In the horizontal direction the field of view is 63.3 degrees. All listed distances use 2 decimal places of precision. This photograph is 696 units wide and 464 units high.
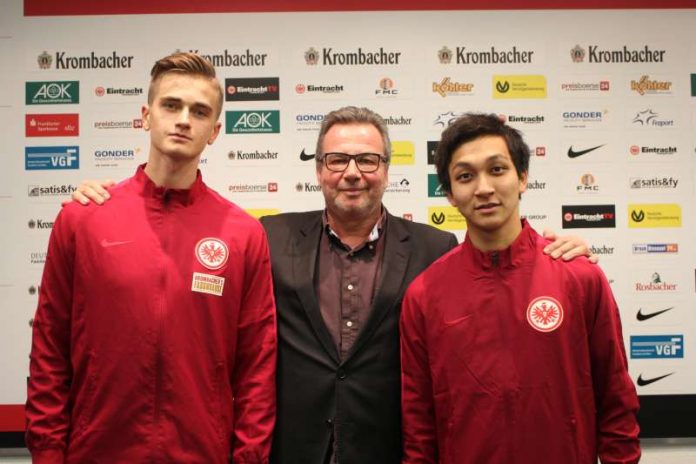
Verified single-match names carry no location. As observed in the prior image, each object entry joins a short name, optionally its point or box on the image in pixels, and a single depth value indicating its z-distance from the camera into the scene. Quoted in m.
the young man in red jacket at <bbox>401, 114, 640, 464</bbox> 1.57
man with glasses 1.79
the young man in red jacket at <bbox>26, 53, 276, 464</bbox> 1.57
